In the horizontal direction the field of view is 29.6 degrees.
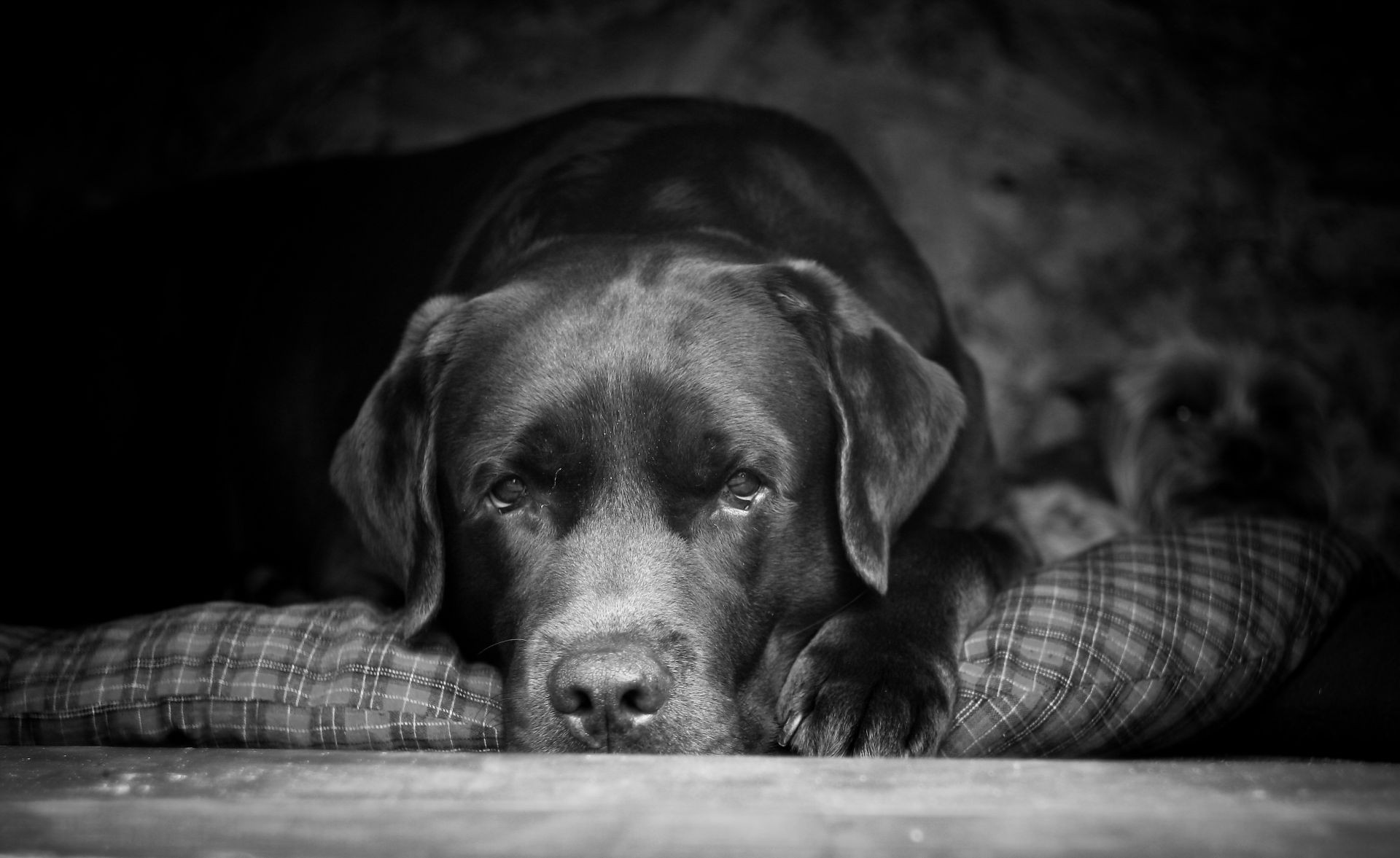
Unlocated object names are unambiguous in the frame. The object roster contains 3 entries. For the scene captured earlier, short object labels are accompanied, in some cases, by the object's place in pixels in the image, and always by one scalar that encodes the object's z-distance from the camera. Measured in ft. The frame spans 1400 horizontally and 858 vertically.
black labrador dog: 3.00
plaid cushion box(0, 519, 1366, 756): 3.03
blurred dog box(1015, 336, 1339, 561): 4.24
